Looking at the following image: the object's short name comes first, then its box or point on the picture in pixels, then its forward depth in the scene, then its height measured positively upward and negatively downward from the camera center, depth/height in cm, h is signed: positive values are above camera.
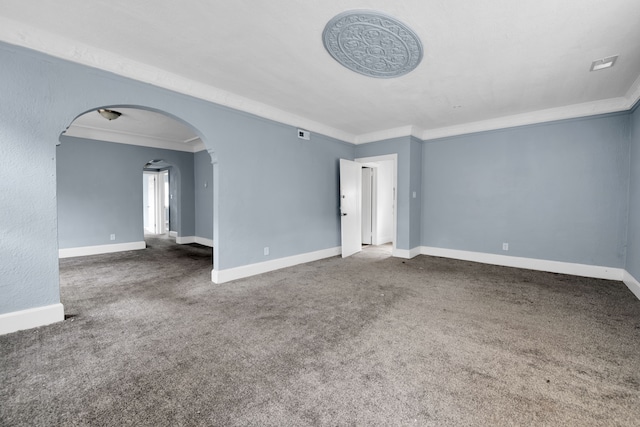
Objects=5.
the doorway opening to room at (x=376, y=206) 717 +1
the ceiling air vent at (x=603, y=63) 280 +152
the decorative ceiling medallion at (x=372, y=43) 223 +153
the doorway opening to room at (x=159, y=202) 973 +19
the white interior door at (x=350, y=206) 562 +1
